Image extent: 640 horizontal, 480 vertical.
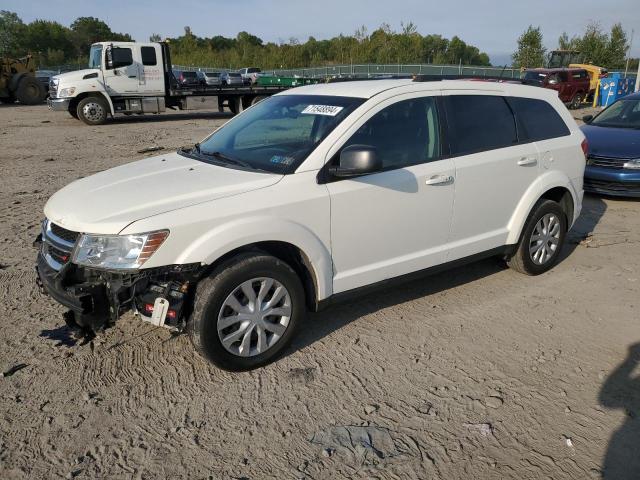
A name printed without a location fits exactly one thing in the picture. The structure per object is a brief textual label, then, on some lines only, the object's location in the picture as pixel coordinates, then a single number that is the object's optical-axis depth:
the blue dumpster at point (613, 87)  23.89
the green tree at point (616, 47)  40.47
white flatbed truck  17.27
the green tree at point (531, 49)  40.91
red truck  23.42
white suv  3.08
